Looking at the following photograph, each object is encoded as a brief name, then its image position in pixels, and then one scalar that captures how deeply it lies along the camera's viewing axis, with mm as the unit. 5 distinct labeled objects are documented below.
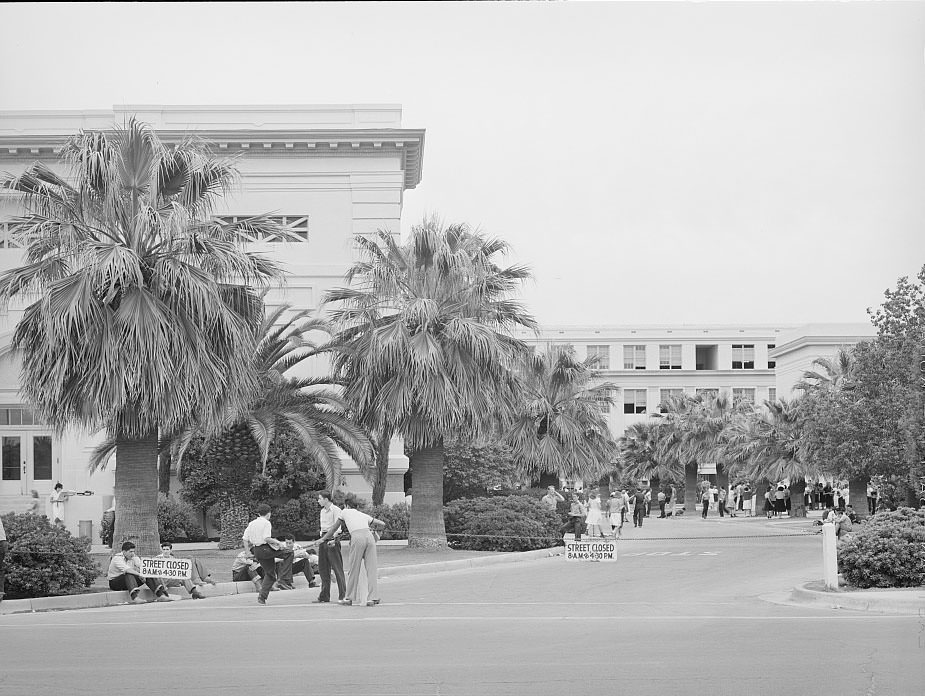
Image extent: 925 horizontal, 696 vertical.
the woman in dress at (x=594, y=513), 32656
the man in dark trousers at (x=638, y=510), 47406
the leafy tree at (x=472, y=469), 38344
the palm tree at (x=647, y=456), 72062
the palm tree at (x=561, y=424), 39500
